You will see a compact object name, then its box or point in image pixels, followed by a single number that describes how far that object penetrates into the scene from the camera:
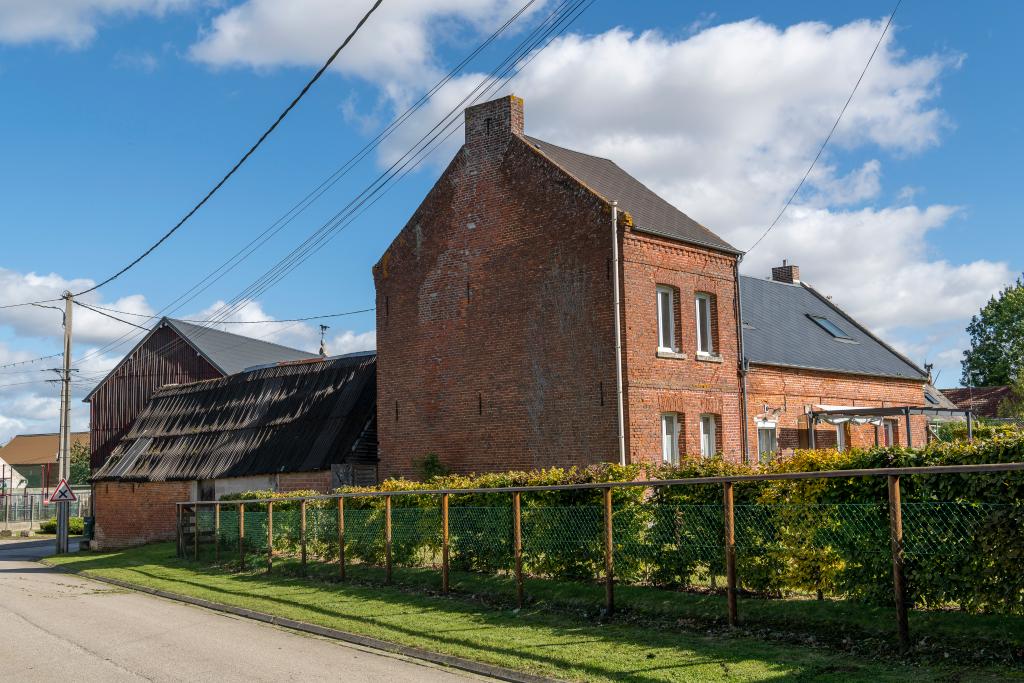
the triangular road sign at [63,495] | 30.22
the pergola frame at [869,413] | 22.43
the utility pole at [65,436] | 31.19
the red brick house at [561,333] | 20.41
